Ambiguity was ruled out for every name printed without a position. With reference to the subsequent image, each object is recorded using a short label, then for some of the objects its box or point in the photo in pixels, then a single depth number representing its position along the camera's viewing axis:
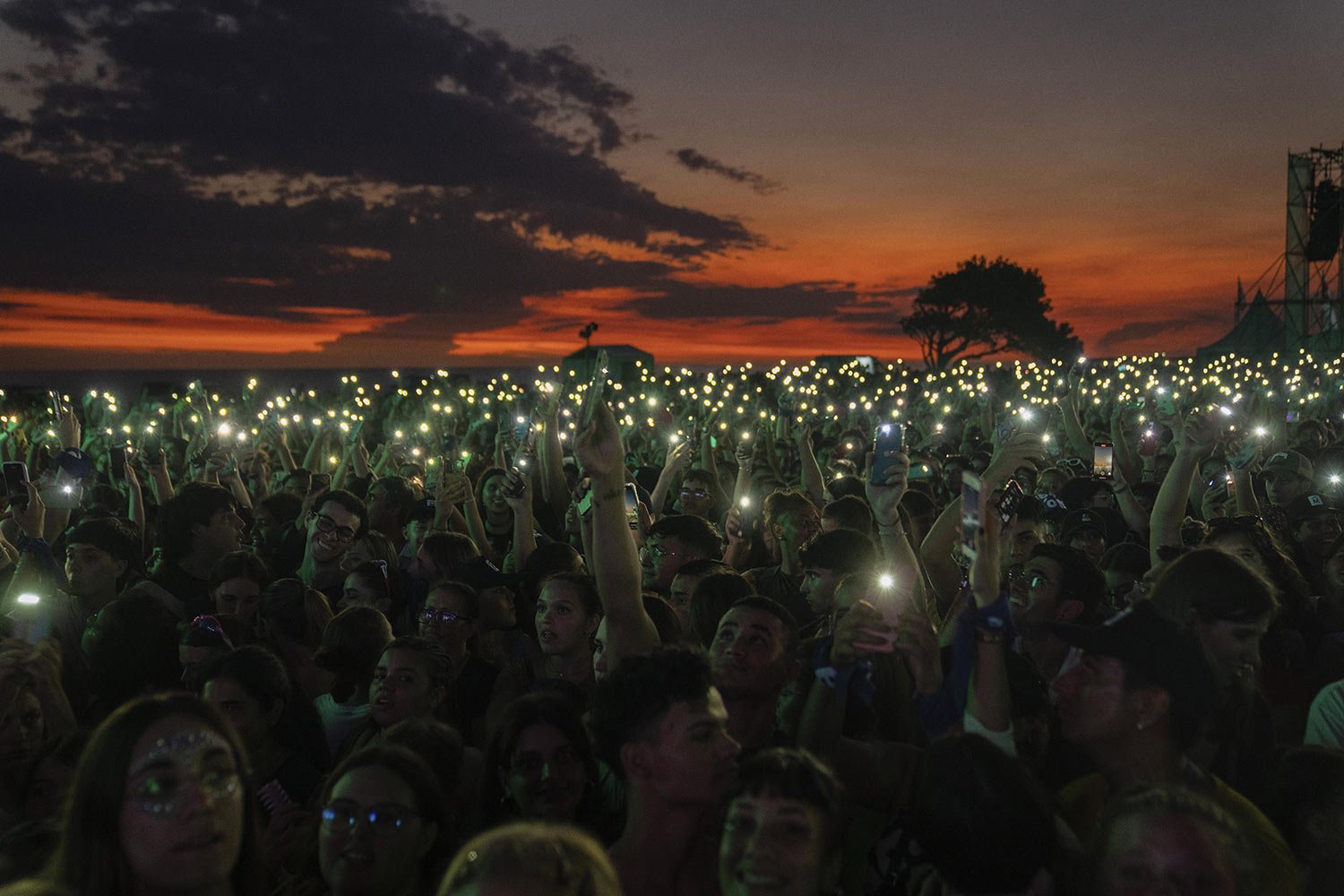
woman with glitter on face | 2.55
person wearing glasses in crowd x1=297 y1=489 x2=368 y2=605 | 6.42
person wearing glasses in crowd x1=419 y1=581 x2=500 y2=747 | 4.92
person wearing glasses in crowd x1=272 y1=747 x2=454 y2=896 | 2.87
